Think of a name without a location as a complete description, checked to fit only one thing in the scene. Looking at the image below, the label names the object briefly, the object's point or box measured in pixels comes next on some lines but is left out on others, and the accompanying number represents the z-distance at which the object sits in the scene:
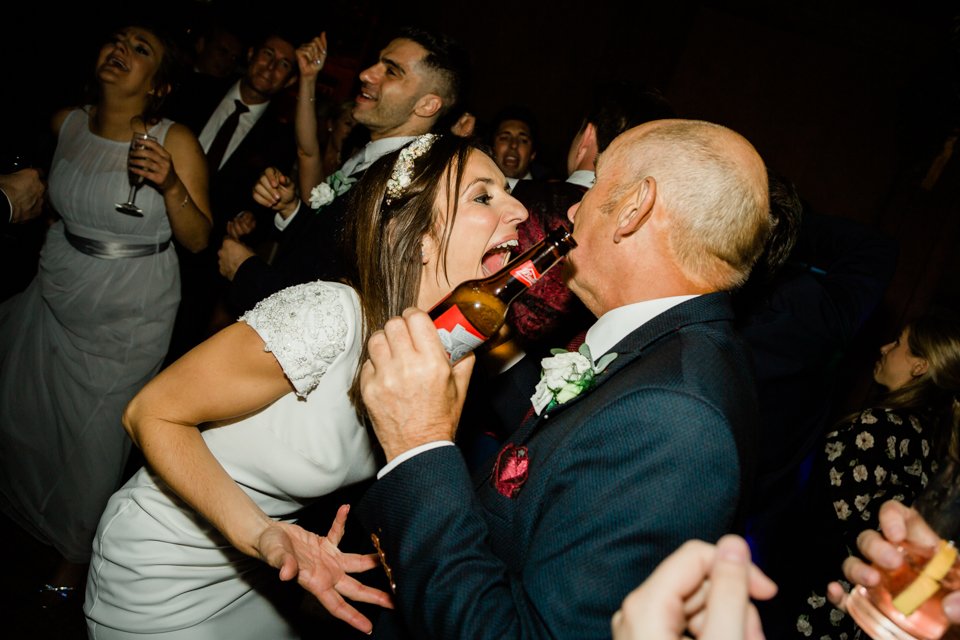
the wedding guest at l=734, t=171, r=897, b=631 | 2.36
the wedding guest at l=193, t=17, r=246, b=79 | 4.13
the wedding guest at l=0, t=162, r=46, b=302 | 2.17
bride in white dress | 1.35
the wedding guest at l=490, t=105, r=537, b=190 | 4.04
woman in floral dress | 2.59
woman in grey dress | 2.64
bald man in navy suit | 0.91
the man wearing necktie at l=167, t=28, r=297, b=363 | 3.52
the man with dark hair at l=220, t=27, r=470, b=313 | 2.35
